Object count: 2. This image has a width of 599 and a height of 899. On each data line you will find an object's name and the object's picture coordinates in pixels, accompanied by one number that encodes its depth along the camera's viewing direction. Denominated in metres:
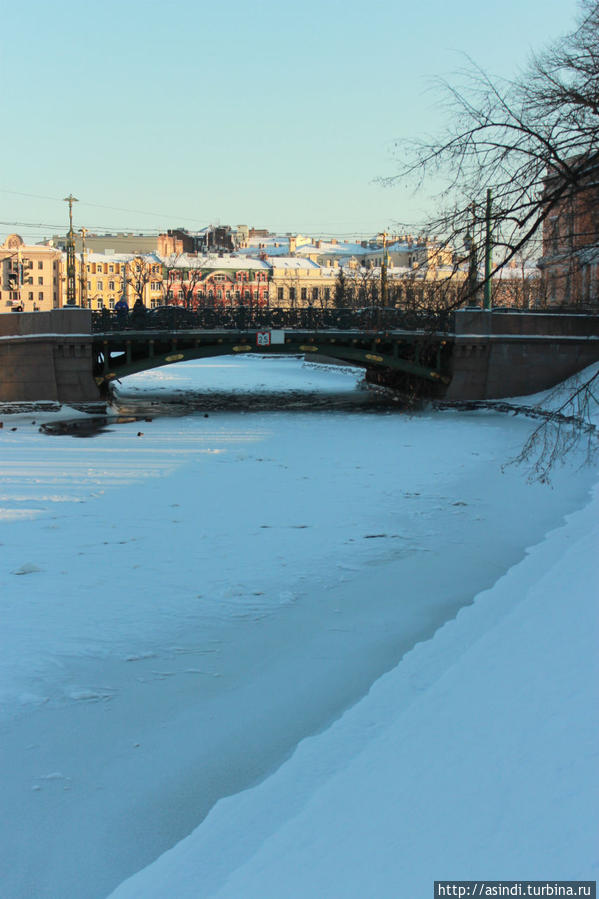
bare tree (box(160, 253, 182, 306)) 99.19
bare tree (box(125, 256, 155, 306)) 85.78
